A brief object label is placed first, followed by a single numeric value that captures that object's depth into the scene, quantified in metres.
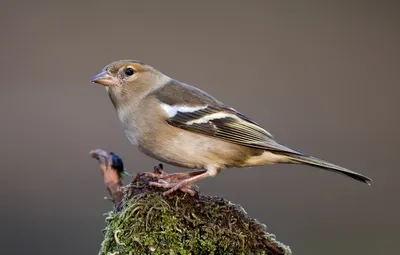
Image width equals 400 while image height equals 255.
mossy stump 5.84
